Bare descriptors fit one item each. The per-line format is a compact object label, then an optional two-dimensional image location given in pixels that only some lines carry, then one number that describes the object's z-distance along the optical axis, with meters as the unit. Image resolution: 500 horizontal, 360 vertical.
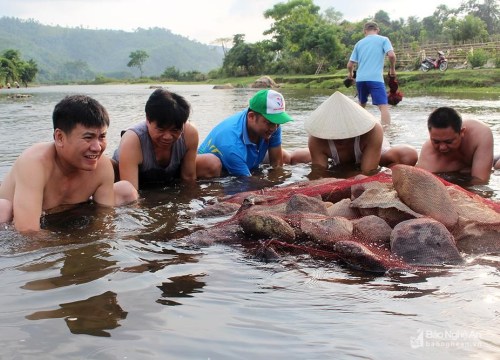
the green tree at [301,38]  45.78
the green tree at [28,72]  67.50
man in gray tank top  4.45
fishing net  2.93
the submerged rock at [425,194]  3.27
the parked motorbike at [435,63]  27.67
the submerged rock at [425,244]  2.90
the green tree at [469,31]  37.00
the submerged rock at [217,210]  4.02
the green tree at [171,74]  87.39
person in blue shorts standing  9.63
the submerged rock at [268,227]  3.25
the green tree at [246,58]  59.25
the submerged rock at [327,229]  3.13
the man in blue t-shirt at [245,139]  5.00
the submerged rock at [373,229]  3.16
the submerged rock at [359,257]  2.80
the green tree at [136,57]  118.67
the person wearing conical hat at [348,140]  5.38
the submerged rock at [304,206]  3.57
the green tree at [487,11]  59.67
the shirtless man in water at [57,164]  3.53
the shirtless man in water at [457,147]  4.81
